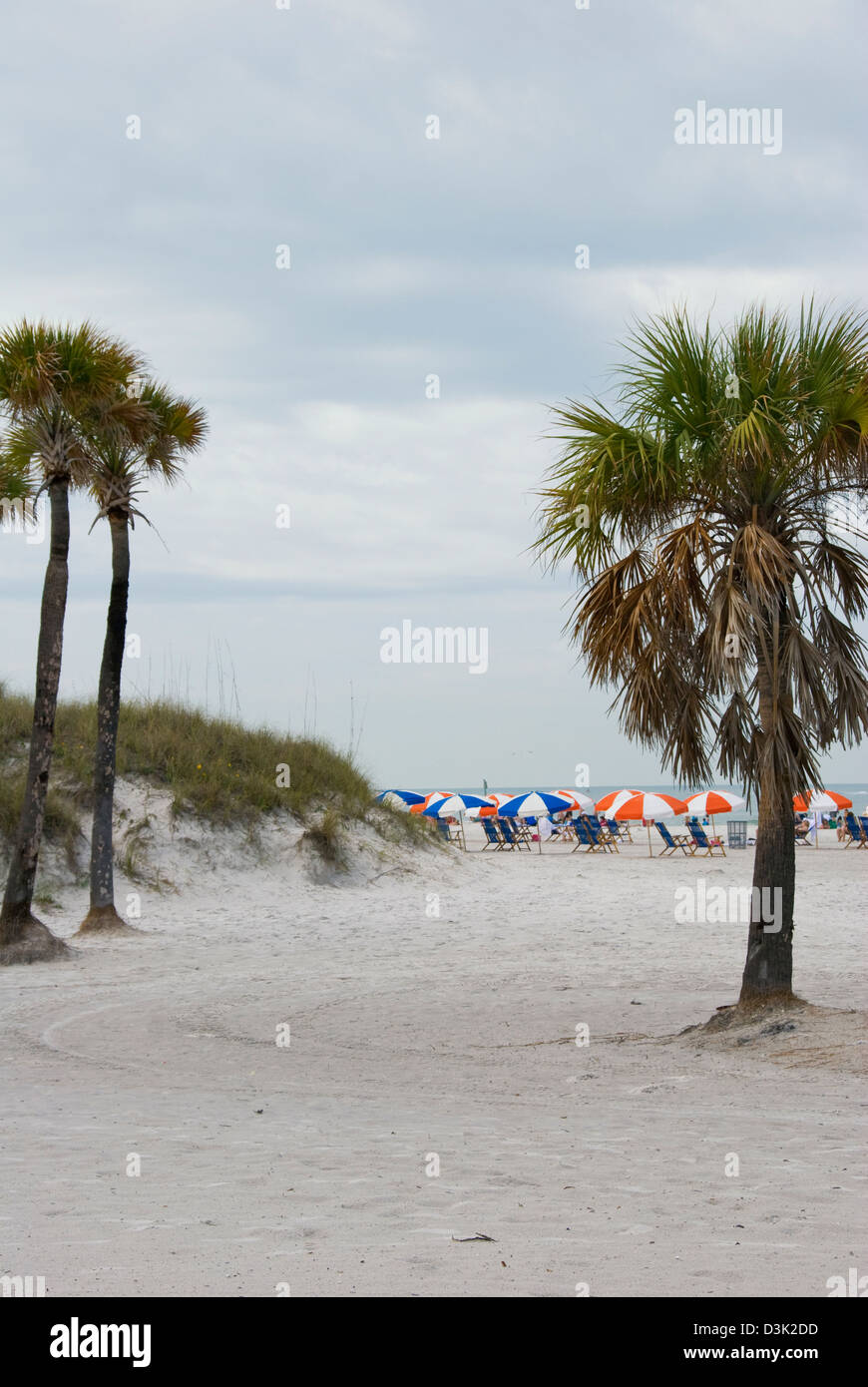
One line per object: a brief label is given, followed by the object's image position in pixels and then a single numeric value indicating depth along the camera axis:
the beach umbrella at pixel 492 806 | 42.06
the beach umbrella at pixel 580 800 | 43.06
